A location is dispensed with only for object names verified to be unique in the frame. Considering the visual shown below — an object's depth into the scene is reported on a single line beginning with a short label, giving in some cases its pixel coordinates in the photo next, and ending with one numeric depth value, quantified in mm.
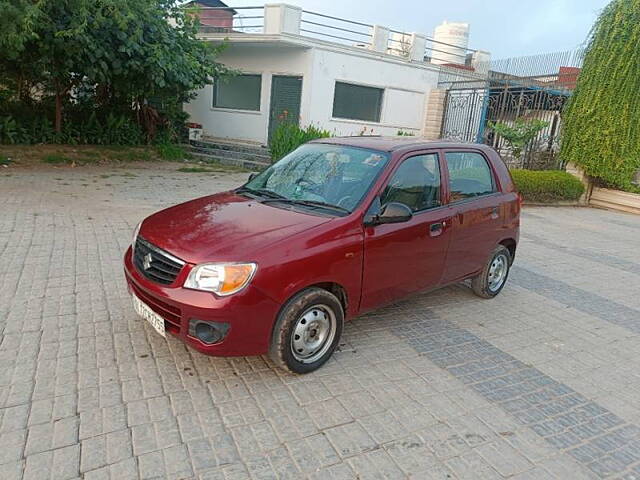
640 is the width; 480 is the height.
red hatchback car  3121
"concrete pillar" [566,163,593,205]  14203
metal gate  14938
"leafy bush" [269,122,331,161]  12780
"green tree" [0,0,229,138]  9742
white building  15445
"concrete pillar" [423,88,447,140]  18031
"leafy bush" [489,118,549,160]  14164
